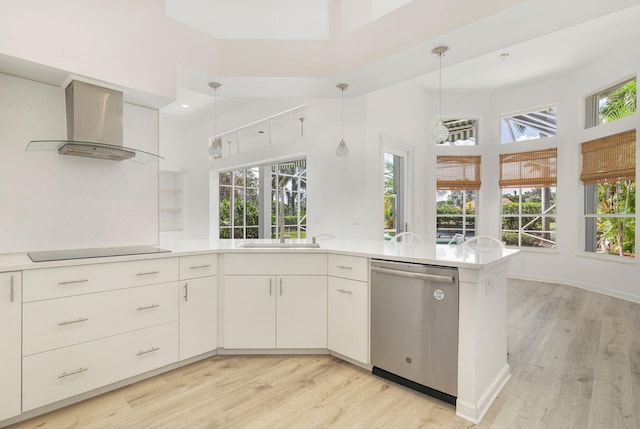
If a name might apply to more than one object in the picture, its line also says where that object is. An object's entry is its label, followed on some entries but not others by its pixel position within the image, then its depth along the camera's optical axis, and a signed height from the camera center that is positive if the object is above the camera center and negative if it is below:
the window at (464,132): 6.40 +1.58
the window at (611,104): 4.61 +1.64
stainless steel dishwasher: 1.91 -0.73
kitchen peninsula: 1.80 -0.68
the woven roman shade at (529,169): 5.69 +0.78
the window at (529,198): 5.73 +0.26
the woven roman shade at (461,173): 6.27 +0.76
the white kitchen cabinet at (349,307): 2.35 -0.72
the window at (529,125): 5.78 +1.60
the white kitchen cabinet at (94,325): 1.79 -0.70
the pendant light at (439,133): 3.00 +0.73
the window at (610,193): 4.55 +0.28
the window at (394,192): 5.00 +0.33
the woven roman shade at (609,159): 4.49 +0.79
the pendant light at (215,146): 3.03 +0.73
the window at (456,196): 6.29 +0.31
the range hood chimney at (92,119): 2.14 +0.64
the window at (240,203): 6.32 +0.18
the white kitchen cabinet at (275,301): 2.58 -0.71
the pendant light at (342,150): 3.58 +0.69
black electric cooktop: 1.94 -0.27
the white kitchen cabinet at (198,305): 2.41 -0.71
